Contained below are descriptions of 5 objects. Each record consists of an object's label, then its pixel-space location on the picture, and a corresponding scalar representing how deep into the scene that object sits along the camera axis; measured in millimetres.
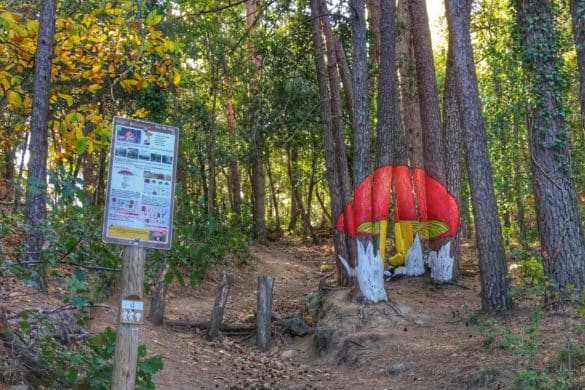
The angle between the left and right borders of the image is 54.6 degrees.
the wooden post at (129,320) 3529
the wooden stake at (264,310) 9992
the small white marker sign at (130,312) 3555
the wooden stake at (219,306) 10047
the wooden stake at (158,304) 9818
